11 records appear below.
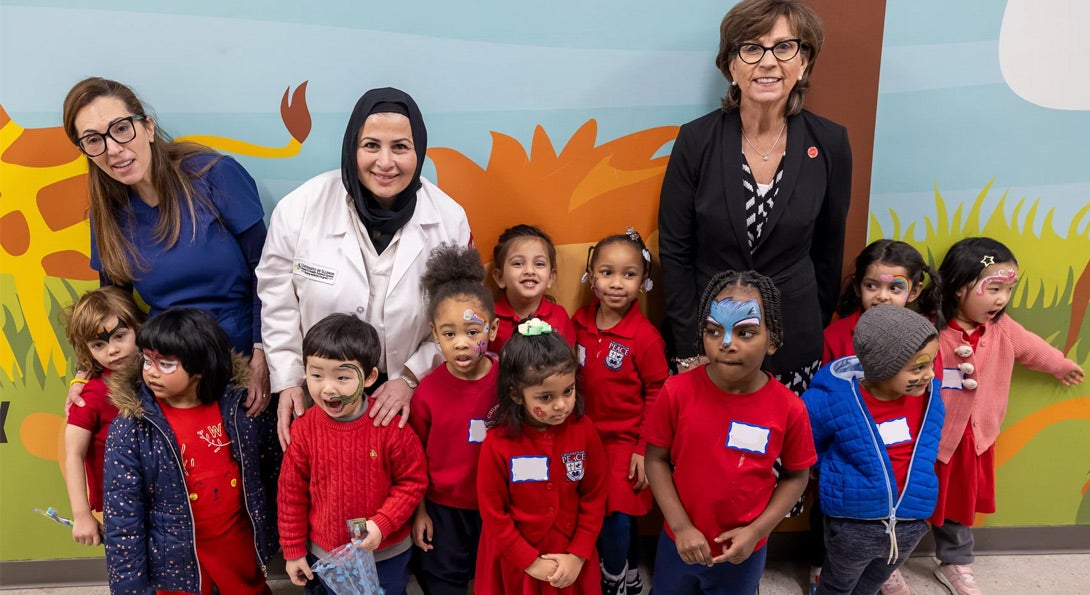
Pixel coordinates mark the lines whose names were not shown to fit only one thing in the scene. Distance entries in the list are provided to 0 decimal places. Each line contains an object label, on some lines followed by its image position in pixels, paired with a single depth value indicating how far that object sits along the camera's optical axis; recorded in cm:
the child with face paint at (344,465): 214
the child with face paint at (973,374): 263
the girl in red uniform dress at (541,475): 208
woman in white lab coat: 227
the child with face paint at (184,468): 215
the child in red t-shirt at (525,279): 247
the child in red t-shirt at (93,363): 231
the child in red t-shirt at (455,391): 220
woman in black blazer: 227
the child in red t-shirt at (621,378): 247
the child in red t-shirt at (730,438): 198
